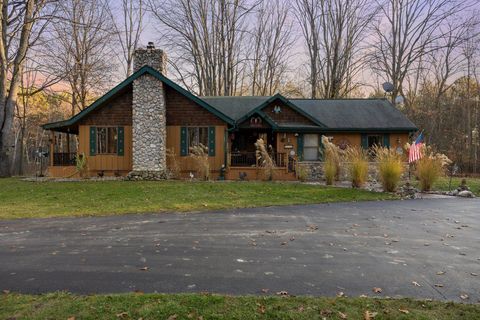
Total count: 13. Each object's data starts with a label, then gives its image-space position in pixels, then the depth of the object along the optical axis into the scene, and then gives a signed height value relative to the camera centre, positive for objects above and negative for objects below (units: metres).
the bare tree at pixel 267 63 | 31.27 +8.60
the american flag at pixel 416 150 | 12.77 +0.34
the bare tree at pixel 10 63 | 19.06 +5.39
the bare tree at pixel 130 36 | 28.78 +10.32
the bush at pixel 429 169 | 12.90 -0.35
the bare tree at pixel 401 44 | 27.77 +9.10
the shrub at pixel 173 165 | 16.75 -0.19
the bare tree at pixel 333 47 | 29.27 +9.45
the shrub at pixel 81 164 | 16.64 -0.11
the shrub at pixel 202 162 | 15.98 -0.05
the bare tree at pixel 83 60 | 24.84 +7.38
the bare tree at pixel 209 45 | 28.53 +9.53
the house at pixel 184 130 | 16.06 +1.57
